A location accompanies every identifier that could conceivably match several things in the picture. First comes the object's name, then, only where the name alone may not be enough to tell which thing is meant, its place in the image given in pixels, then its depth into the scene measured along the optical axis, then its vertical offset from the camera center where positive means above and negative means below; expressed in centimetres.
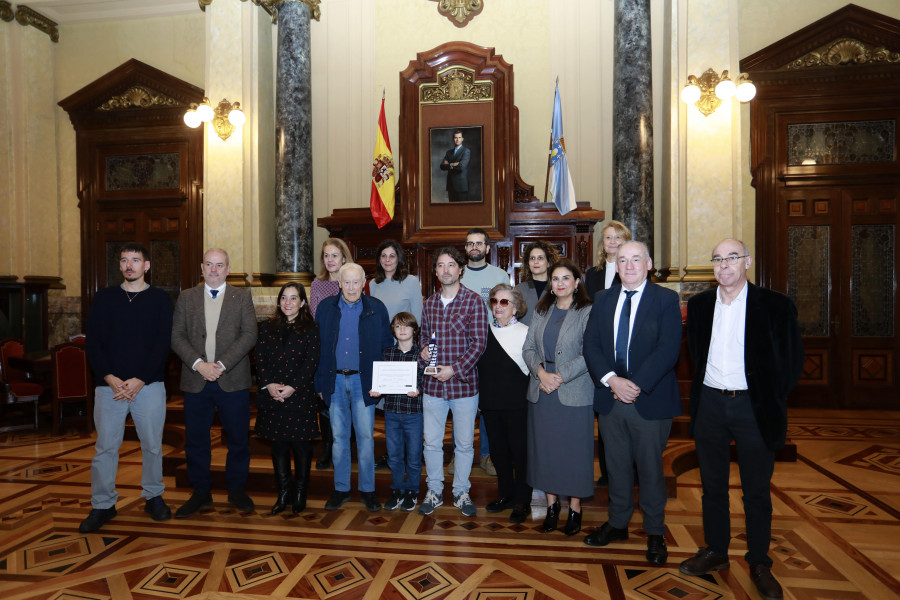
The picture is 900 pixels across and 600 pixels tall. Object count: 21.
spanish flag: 714 +148
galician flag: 677 +147
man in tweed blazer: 372 -44
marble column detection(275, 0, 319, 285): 729 +203
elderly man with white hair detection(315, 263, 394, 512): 368 -35
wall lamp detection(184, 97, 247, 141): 702 +227
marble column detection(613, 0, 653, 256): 673 +202
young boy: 370 -85
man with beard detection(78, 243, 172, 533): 354 -40
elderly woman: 355 -57
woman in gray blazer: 327 -59
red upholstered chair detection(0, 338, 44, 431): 636 -92
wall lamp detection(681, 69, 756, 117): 618 +224
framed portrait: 728 +165
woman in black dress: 367 -50
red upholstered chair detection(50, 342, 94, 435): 617 -82
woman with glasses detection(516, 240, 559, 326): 393 +18
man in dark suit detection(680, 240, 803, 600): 268 -46
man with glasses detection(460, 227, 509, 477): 410 +17
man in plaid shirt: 359 -44
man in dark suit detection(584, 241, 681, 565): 298 -41
